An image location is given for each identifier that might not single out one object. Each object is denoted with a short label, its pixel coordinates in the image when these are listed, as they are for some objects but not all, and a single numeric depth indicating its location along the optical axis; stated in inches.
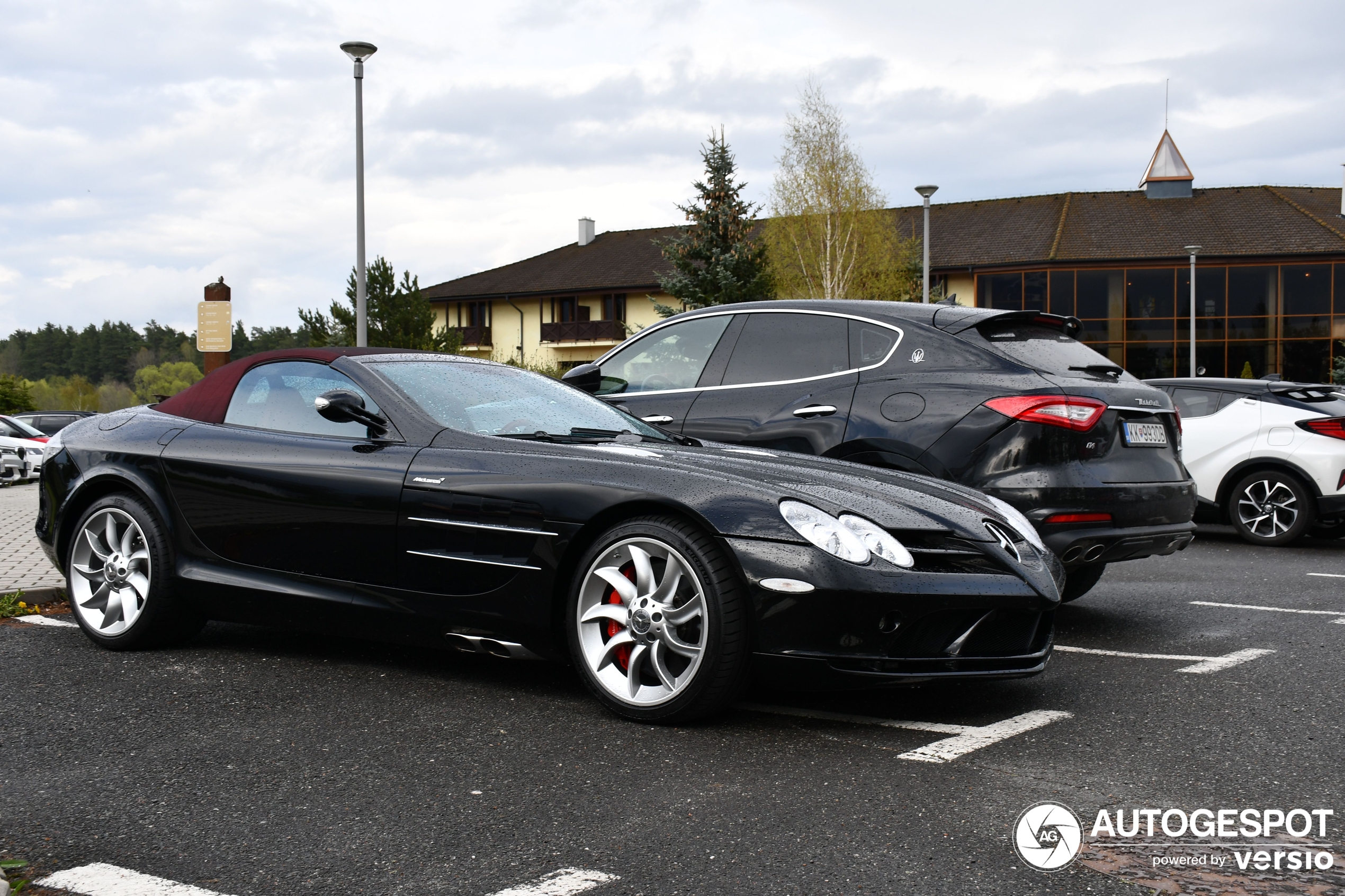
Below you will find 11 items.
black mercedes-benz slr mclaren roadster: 149.3
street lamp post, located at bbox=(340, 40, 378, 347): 634.8
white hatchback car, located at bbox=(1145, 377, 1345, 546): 390.0
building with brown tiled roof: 1545.3
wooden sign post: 472.4
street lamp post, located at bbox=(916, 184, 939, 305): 1034.1
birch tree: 1576.0
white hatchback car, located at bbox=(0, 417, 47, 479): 872.3
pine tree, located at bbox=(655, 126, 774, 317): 1428.4
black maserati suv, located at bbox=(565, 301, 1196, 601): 207.9
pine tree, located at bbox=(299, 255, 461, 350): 1638.8
